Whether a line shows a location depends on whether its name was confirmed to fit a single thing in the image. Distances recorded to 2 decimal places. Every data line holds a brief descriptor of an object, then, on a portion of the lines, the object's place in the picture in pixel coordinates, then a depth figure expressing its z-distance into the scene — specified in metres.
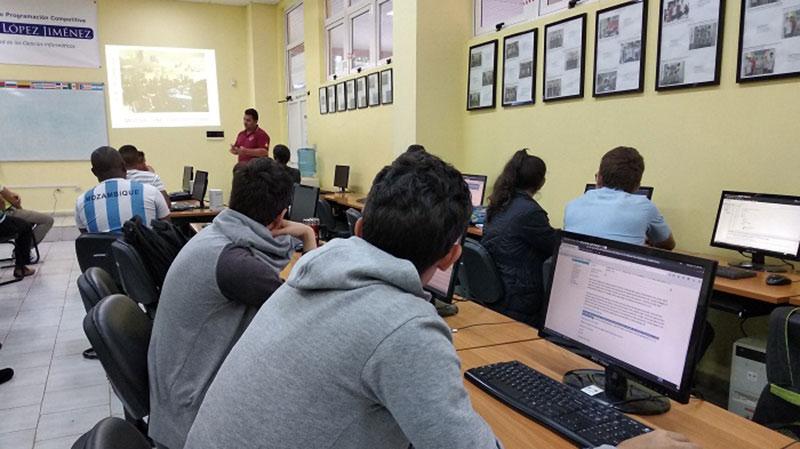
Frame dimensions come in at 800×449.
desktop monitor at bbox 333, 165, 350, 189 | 6.43
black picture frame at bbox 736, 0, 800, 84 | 2.74
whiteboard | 7.32
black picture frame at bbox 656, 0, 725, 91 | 2.87
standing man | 6.90
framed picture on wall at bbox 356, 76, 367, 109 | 6.16
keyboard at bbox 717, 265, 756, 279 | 2.49
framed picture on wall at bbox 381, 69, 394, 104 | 5.61
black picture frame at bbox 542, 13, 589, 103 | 3.67
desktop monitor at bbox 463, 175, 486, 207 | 4.55
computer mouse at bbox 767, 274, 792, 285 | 2.38
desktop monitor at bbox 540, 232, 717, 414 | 1.14
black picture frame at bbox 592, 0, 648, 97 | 3.27
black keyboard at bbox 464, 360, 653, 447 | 1.13
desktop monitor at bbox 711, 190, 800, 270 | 2.51
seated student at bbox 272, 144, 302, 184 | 5.55
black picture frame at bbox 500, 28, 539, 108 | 4.09
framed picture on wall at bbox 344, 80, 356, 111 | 6.41
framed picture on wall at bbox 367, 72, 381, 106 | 5.87
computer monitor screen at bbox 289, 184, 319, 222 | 3.57
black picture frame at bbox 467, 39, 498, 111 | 4.52
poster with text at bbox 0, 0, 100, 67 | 7.24
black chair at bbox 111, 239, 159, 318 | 2.61
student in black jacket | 2.54
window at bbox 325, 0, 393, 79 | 5.98
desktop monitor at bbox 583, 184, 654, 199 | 3.20
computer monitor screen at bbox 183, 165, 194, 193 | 6.64
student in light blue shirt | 2.60
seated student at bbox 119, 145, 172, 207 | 4.34
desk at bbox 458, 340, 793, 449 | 1.14
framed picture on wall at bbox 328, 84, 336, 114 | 6.92
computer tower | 2.41
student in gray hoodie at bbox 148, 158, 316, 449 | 1.53
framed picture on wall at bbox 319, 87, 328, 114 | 7.14
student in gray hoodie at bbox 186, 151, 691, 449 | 0.77
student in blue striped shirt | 3.26
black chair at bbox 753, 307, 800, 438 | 1.43
